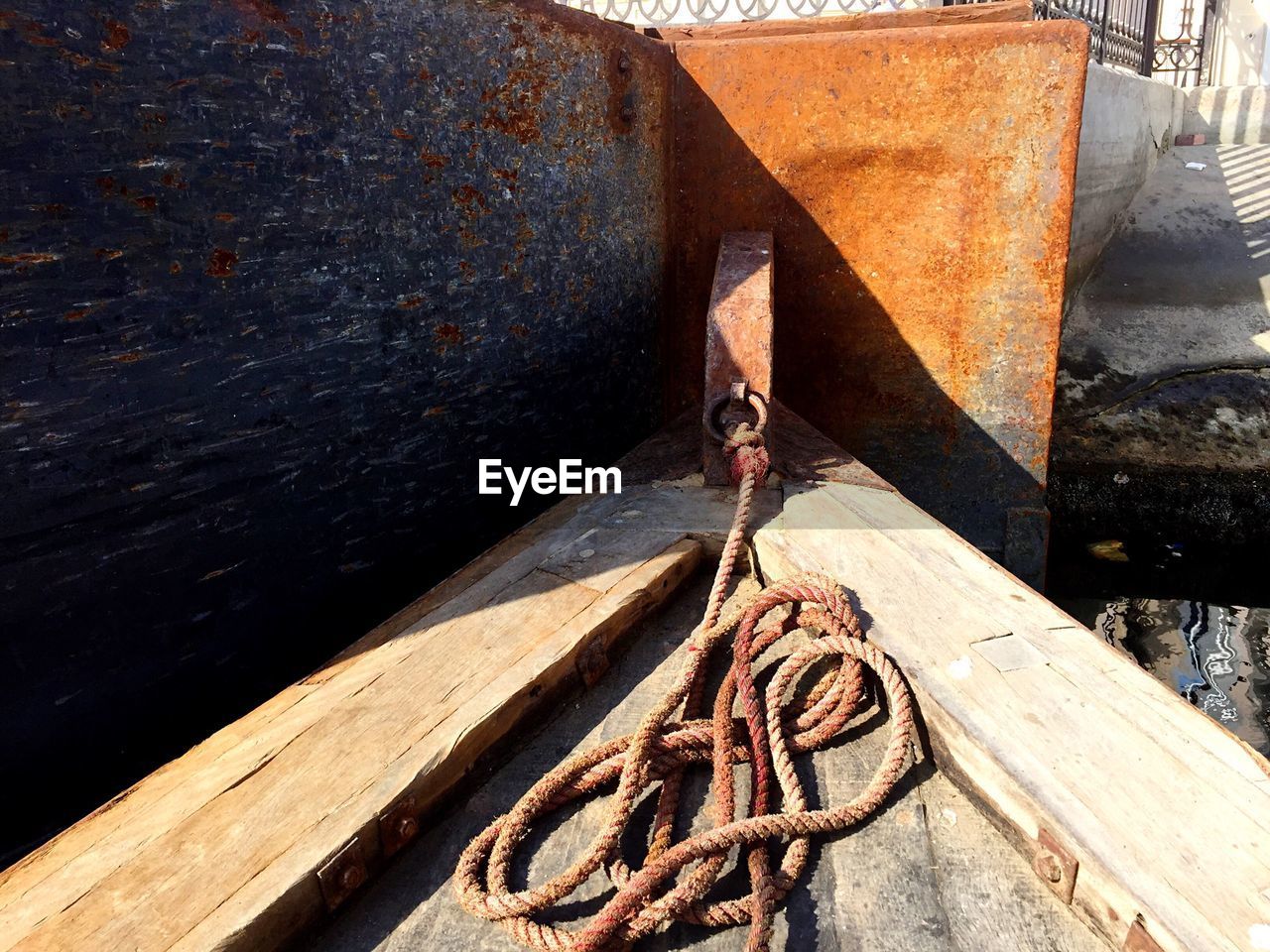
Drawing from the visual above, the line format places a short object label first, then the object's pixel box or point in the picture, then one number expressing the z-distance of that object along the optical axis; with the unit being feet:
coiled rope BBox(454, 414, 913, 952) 4.24
